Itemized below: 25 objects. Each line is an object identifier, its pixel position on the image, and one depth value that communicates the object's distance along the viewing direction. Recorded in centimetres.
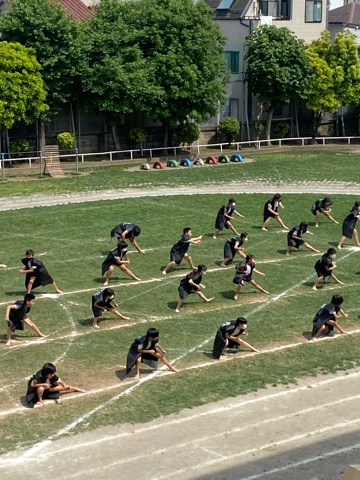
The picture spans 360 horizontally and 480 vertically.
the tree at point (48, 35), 4941
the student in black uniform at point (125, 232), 2947
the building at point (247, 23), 6156
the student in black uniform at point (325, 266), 2647
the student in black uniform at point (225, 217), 3262
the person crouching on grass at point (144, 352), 1975
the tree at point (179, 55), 5247
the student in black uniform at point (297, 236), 3052
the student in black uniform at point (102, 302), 2284
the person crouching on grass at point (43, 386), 1838
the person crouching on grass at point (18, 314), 2134
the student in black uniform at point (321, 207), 3419
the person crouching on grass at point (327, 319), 2245
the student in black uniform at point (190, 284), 2456
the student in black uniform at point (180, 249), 2803
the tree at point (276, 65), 5803
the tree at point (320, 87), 5997
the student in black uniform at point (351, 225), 3153
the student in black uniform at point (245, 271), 2558
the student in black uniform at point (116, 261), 2662
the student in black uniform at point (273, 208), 3362
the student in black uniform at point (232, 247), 2897
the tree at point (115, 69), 5066
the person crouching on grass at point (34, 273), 2514
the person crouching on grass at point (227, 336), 2109
